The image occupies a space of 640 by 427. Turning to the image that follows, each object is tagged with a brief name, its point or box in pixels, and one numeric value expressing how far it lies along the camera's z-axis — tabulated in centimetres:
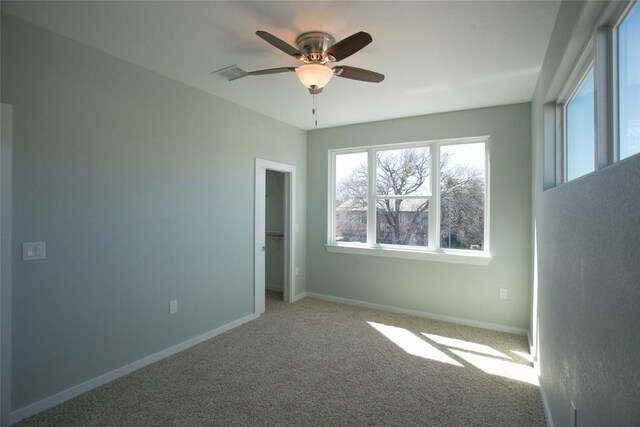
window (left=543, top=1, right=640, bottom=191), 115
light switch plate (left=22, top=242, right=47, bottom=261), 216
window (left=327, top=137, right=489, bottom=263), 403
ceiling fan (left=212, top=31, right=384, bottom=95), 210
